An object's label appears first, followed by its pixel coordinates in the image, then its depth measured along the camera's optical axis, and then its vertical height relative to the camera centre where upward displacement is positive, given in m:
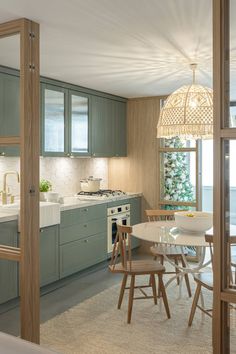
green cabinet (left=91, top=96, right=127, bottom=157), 5.70 +0.78
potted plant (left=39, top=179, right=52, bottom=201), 4.71 -0.12
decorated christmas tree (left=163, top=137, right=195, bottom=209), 5.87 +0.03
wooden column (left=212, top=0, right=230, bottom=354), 1.84 +0.03
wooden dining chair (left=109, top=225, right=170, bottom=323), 3.56 -0.84
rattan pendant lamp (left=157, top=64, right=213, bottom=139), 3.64 +0.60
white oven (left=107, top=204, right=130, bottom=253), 5.48 -0.59
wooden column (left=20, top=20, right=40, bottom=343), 2.76 +0.01
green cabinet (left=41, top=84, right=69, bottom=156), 4.62 +0.70
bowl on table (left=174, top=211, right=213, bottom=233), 3.63 -0.42
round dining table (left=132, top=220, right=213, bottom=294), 3.31 -0.53
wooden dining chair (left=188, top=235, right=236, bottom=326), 3.11 -0.87
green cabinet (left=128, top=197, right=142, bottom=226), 6.03 -0.51
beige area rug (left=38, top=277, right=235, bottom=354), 3.05 -1.31
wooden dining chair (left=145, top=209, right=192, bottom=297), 4.13 -0.79
